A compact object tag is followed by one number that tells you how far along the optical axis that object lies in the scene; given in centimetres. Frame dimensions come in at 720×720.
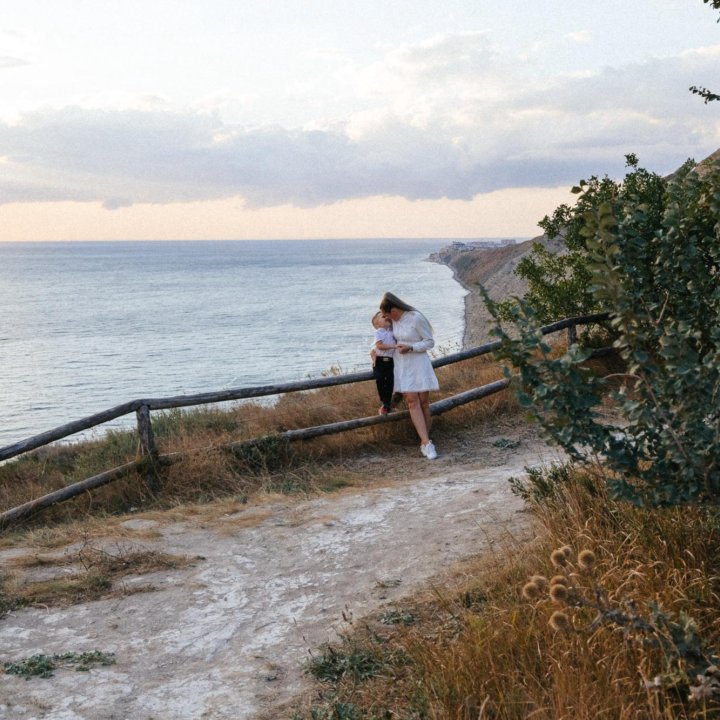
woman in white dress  897
